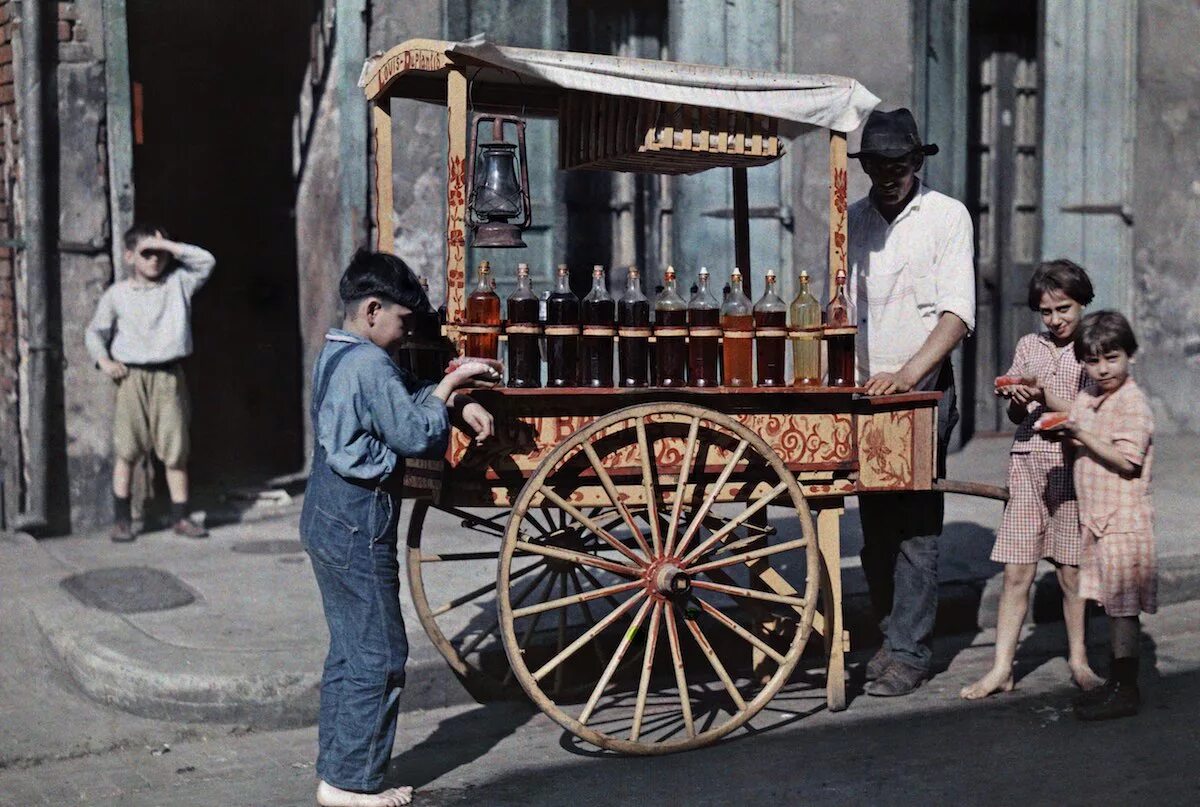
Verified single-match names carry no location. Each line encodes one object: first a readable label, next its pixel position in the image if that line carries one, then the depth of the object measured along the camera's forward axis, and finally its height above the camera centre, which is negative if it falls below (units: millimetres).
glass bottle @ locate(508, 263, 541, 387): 4504 -110
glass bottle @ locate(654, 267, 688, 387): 4648 -107
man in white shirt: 5062 -18
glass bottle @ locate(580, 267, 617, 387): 4598 -101
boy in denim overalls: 4031 -572
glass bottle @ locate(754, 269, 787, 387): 4688 -103
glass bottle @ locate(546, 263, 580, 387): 4582 -113
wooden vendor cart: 4402 -487
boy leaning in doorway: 7742 -228
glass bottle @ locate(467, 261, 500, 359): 4492 -39
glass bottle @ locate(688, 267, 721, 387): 4664 -114
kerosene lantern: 4719 +392
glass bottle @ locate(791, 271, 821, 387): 4715 -104
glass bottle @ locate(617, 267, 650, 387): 4645 -106
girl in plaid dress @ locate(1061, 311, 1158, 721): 4762 -637
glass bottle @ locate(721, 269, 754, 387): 4664 -124
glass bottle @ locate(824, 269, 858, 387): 4742 -112
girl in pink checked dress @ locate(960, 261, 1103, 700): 5070 -713
